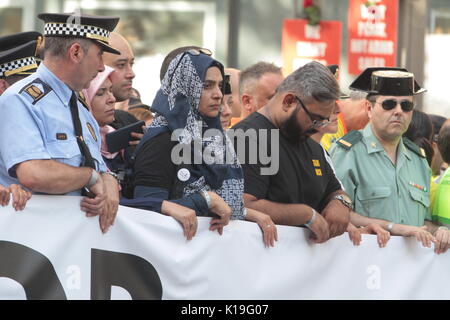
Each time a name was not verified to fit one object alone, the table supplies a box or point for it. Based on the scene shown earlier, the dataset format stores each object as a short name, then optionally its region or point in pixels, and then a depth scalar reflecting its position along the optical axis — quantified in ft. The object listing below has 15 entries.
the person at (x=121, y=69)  40.19
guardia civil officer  39.93
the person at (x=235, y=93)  50.60
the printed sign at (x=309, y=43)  76.95
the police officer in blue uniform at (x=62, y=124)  28.30
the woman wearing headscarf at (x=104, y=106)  35.53
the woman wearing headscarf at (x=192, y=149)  31.71
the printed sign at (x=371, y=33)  79.41
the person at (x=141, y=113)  46.28
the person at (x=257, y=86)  45.55
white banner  28.96
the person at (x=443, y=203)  42.14
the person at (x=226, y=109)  42.16
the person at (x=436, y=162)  51.67
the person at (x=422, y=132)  48.55
